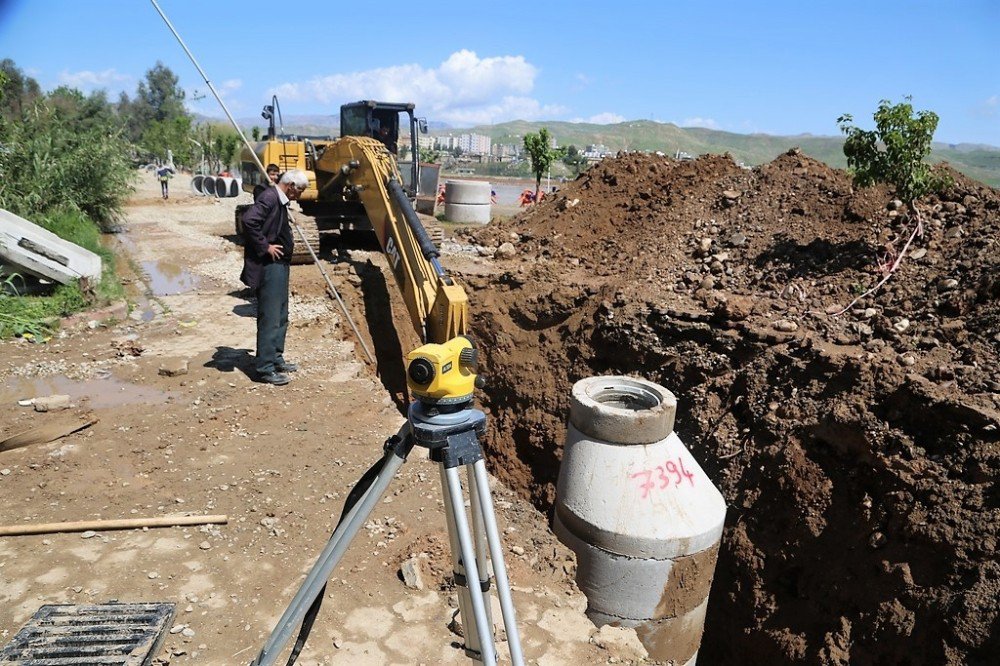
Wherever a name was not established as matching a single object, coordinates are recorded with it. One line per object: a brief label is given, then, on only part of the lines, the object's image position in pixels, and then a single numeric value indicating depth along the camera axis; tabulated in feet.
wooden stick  13.10
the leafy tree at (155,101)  293.84
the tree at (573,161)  96.45
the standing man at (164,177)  79.71
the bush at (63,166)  45.60
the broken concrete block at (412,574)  12.65
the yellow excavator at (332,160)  34.47
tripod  7.30
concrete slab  27.58
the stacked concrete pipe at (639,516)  14.28
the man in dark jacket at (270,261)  20.83
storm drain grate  9.83
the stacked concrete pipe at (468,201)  65.92
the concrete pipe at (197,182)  80.69
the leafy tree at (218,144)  151.90
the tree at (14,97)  45.73
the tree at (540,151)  82.02
